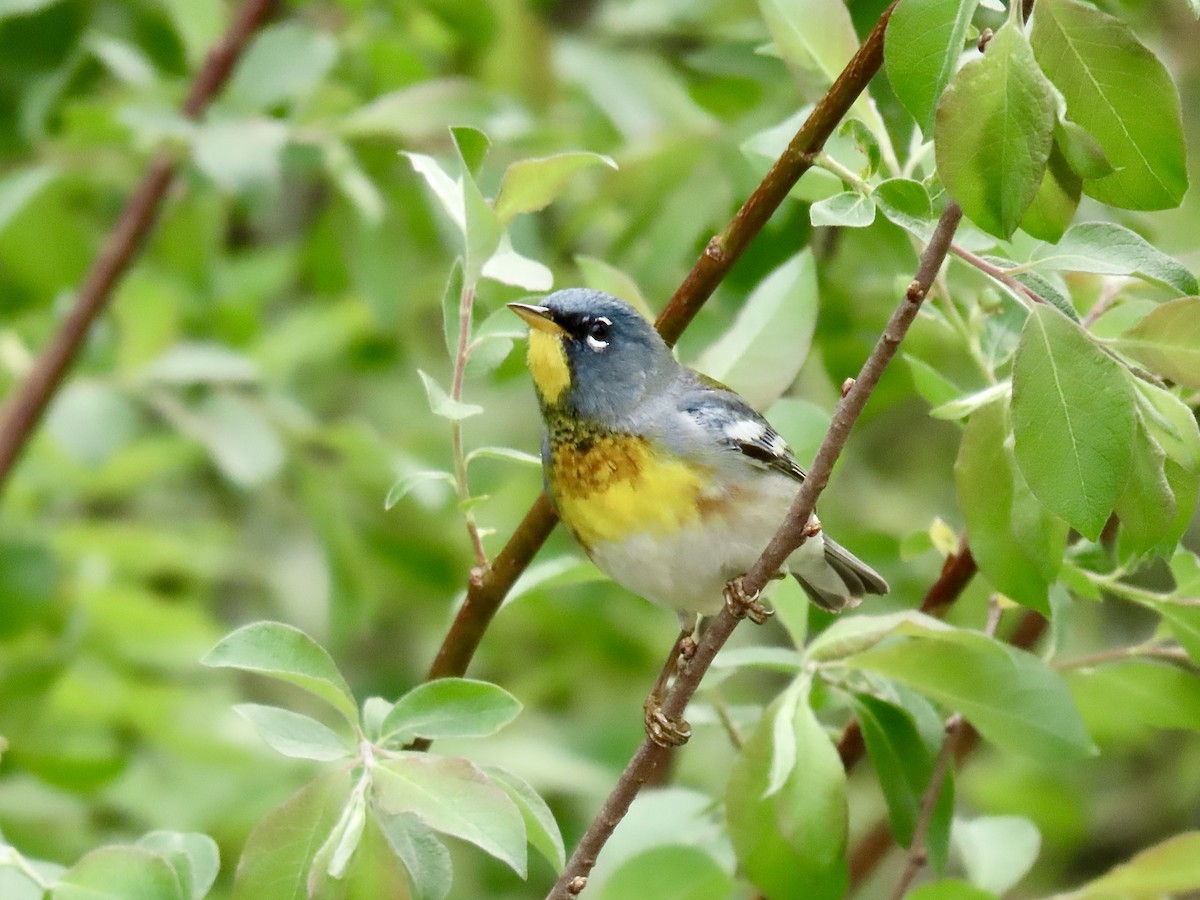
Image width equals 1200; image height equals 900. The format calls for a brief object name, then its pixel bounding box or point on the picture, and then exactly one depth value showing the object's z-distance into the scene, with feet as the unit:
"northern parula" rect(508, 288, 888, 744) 17.62
